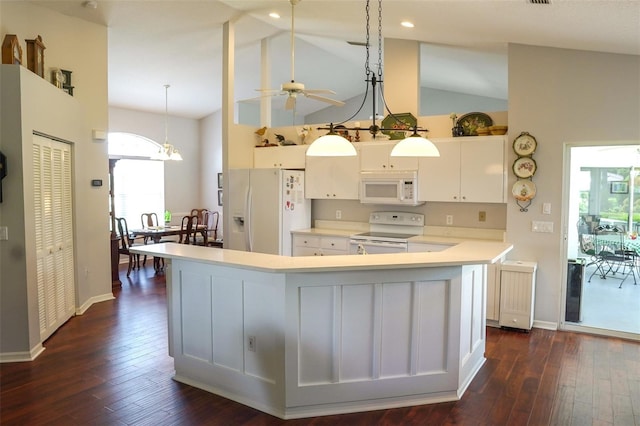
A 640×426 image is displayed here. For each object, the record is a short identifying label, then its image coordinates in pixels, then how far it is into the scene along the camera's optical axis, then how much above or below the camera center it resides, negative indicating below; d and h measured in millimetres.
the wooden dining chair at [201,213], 8703 -375
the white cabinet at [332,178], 5586 +247
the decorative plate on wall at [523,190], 4422 +74
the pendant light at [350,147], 3092 +362
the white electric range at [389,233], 4987 -471
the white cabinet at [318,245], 5500 -650
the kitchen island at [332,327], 2695 -874
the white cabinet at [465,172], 4617 +285
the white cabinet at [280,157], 5977 +559
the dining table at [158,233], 6921 -625
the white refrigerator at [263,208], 5555 -172
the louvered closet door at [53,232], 3916 -379
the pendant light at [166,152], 7225 +750
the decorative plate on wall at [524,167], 4391 +314
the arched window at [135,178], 7953 +335
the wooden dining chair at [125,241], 6730 -756
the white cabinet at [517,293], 4312 -991
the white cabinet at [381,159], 5148 +463
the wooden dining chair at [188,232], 7348 -635
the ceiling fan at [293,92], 3621 +912
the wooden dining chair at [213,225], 8735 -633
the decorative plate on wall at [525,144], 4395 +549
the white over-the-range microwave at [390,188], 5090 +105
